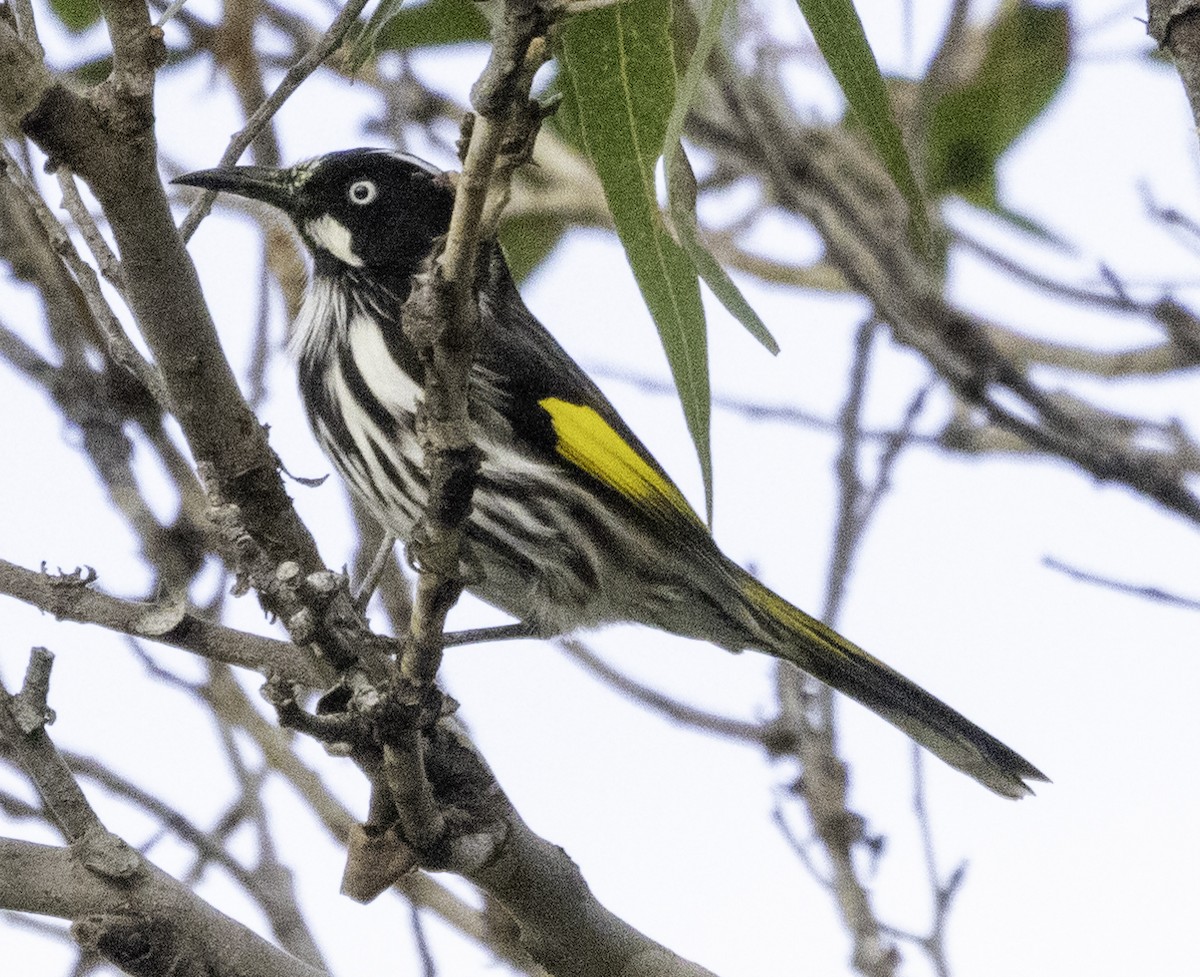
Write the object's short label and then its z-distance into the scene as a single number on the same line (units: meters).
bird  7.10
